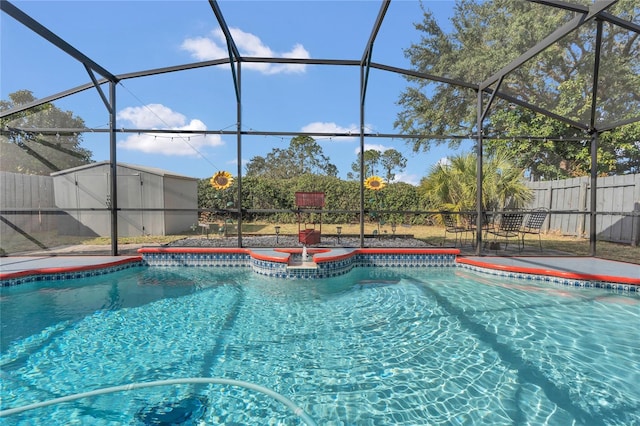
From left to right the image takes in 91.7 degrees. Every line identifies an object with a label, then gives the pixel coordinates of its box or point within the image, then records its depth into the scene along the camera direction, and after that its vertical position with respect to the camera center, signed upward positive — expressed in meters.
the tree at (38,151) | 9.49 +1.59
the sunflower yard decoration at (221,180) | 7.17 +0.51
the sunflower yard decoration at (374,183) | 7.28 +0.48
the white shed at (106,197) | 8.98 +0.10
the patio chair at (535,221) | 6.54 -0.35
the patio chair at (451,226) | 6.93 -0.52
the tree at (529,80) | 9.40 +4.67
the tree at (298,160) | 25.41 +3.60
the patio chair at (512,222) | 6.61 -0.38
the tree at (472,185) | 8.55 +0.56
